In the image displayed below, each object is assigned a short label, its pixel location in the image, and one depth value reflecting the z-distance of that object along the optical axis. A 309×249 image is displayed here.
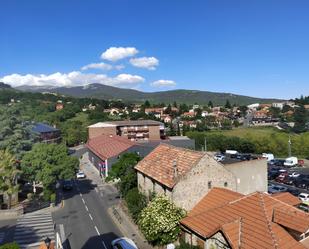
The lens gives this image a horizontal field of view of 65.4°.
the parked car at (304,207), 29.71
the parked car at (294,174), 45.61
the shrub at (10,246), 15.33
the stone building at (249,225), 15.96
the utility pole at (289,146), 61.90
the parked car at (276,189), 36.96
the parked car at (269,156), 60.28
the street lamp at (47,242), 13.59
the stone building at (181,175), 22.12
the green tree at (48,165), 30.49
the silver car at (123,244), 20.39
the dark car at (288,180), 42.18
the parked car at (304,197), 34.47
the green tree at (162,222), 20.37
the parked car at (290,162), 55.31
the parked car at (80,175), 43.72
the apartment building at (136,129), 77.00
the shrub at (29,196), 33.05
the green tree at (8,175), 28.57
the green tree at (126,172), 30.13
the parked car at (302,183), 40.34
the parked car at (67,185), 37.25
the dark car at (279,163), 56.98
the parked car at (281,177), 43.58
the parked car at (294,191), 36.87
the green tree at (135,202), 25.68
